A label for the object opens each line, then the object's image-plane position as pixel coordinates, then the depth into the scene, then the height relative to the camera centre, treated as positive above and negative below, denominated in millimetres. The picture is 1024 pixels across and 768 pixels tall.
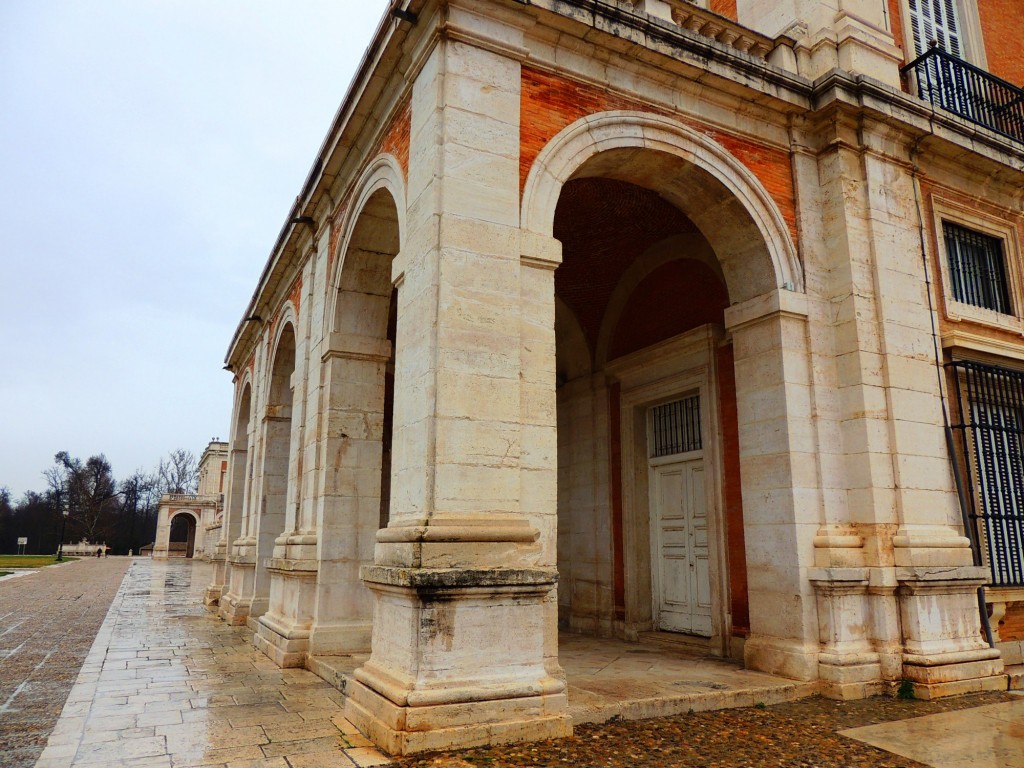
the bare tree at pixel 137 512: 70500 +2845
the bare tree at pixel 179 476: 76000 +6599
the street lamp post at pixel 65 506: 65075 +3049
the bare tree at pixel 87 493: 64812 +4184
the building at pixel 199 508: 50531 +2179
